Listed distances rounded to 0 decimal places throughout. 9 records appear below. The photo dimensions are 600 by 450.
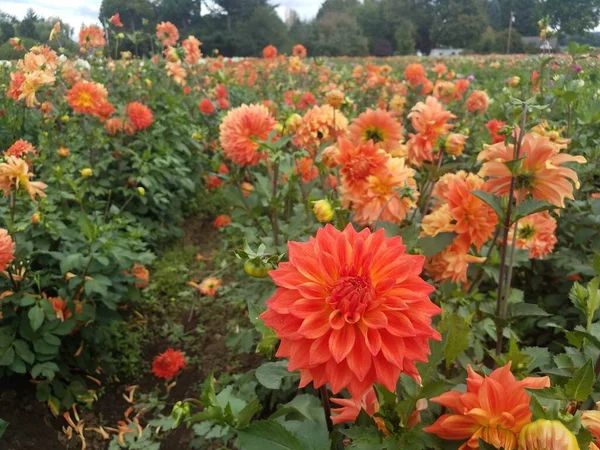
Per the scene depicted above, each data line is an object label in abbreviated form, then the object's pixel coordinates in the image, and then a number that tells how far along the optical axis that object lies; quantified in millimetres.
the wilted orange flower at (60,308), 1915
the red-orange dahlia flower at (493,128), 2018
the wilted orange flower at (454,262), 1328
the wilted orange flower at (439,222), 1299
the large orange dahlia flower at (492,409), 638
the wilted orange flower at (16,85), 2418
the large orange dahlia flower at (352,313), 656
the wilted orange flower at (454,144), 1388
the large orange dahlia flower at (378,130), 1638
